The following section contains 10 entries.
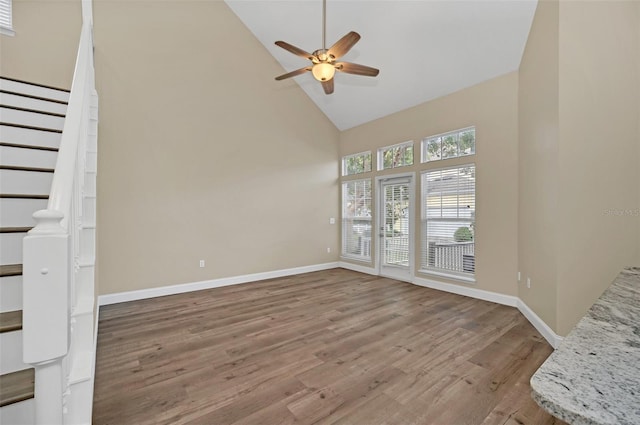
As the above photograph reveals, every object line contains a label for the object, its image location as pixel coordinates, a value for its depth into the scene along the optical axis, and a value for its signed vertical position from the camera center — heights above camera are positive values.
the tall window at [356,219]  6.37 -0.15
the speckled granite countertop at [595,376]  0.57 -0.41
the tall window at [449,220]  4.52 -0.13
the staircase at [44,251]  0.83 -0.15
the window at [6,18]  3.33 +2.38
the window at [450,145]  4.52 +1.18
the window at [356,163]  6.34 +1.19
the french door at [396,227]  5.38 -0.30
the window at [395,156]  5.44 +1.18
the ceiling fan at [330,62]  2.87 +1.71
